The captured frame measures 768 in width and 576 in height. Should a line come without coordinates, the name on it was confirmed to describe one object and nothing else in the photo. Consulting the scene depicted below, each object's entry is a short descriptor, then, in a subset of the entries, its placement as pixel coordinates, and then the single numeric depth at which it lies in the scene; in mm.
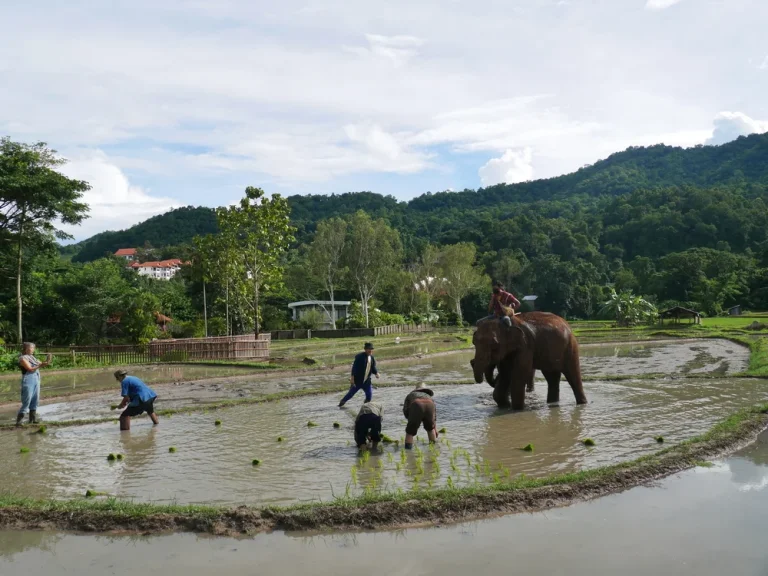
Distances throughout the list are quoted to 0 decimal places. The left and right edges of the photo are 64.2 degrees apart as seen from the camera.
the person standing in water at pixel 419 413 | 11055
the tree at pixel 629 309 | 56750
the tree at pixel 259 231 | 39000
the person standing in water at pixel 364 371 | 14636
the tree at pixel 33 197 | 33906
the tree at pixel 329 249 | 63594
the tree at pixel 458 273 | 79750
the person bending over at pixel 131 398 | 13820
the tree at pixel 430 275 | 81312
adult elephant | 14745
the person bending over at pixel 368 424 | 10984
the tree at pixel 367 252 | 63406
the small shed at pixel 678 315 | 54250
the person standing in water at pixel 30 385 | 14789
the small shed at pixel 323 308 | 68300
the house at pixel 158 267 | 128375
